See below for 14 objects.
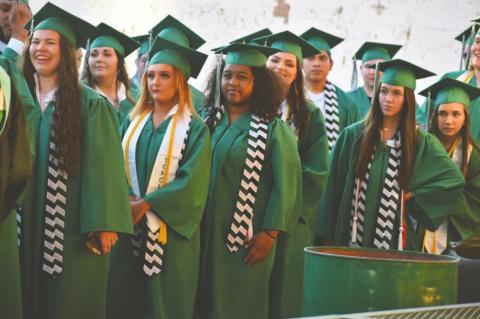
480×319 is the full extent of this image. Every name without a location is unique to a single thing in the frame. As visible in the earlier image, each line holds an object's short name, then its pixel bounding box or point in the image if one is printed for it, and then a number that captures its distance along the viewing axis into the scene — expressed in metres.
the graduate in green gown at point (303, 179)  11.43
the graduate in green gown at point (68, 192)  9.37
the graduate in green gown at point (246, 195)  10.83
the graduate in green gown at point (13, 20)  10.93
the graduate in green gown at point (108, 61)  12.36
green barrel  7.01
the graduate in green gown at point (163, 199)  10.24
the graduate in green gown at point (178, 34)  11.50
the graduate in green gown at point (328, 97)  13.39
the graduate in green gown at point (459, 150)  12.88
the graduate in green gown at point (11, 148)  7.49
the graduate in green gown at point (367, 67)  14.45
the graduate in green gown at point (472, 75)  13.96
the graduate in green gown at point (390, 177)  11.84
